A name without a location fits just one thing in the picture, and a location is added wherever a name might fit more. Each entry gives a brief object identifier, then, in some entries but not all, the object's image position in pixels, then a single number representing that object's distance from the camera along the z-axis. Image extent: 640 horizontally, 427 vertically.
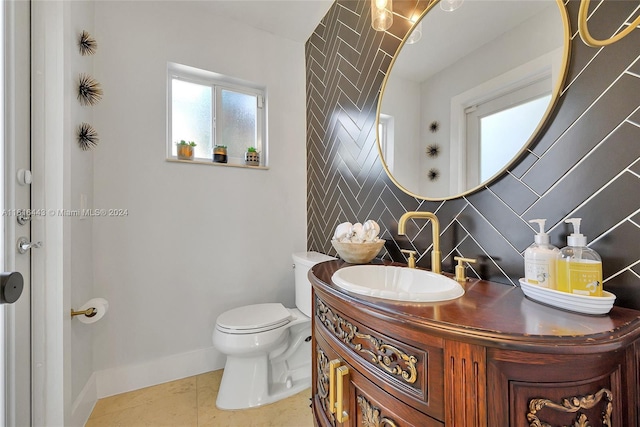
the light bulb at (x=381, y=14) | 1.02
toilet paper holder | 1.22
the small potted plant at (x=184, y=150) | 1.77
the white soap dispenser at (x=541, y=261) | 0.66
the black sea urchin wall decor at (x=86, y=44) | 1.31
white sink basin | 0.69
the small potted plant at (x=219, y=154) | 1.86
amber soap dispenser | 0.58
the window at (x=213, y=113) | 1.84
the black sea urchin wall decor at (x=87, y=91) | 1.31
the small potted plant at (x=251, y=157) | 1.97
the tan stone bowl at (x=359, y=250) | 1.15
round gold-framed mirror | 0.79
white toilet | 1.45
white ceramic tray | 0.55
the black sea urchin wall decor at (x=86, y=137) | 1.30
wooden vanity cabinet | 0.47
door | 0.90
